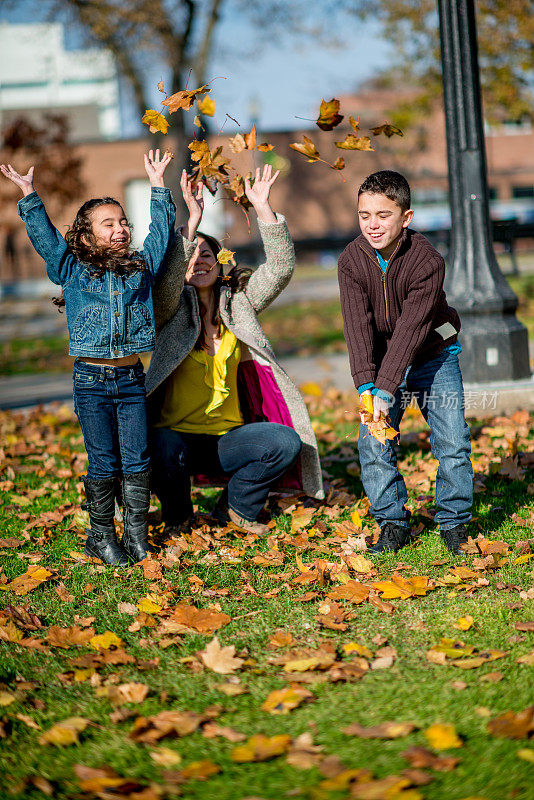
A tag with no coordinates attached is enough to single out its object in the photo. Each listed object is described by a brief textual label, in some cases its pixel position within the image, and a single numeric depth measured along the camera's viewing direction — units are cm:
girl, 391
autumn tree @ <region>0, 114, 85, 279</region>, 2289
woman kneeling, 430
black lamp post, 669
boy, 375
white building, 4669
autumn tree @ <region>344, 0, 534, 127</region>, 1589
